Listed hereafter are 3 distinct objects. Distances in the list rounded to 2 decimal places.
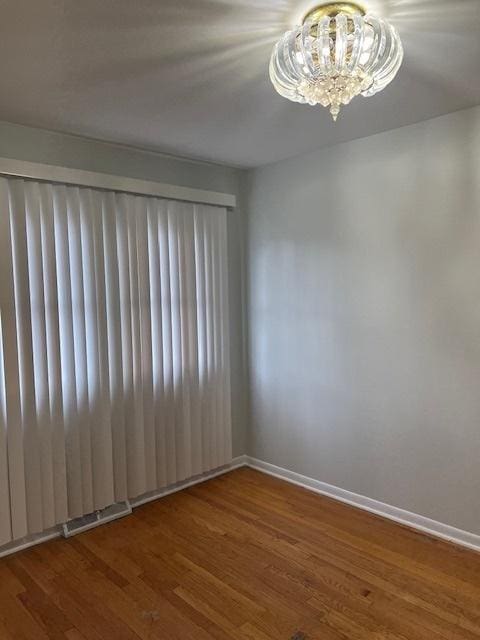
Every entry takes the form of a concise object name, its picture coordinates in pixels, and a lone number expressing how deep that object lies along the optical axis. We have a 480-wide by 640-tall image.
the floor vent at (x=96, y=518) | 2.85
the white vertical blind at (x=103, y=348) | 2.62
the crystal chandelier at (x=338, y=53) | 1.54
